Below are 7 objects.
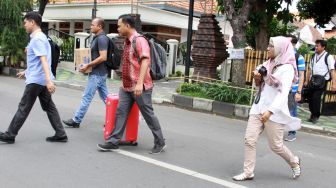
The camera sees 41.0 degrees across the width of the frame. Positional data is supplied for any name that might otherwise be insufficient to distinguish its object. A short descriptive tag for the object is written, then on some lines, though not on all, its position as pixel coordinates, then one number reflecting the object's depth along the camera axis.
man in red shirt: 5.73
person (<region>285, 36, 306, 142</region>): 7.18
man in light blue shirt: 5.79
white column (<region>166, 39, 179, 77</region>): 17.36
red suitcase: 6.11
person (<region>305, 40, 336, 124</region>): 8.68
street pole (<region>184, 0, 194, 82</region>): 11.76
